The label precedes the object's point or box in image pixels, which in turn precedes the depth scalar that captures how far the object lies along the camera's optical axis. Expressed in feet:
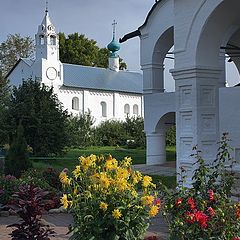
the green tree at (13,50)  148.77
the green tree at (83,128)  106.83
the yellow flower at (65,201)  14.05
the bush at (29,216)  15.37
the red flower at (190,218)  12.96
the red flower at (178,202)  14.44
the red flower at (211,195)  14.69
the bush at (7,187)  29.04
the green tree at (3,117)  61.46
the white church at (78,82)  131.75
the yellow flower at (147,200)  14.30
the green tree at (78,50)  147.74
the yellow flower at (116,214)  13.76
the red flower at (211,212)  13.43
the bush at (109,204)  14.20
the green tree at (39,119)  61.77
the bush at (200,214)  13.33
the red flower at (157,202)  14.82
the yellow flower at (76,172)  14.88
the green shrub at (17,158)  40.04
